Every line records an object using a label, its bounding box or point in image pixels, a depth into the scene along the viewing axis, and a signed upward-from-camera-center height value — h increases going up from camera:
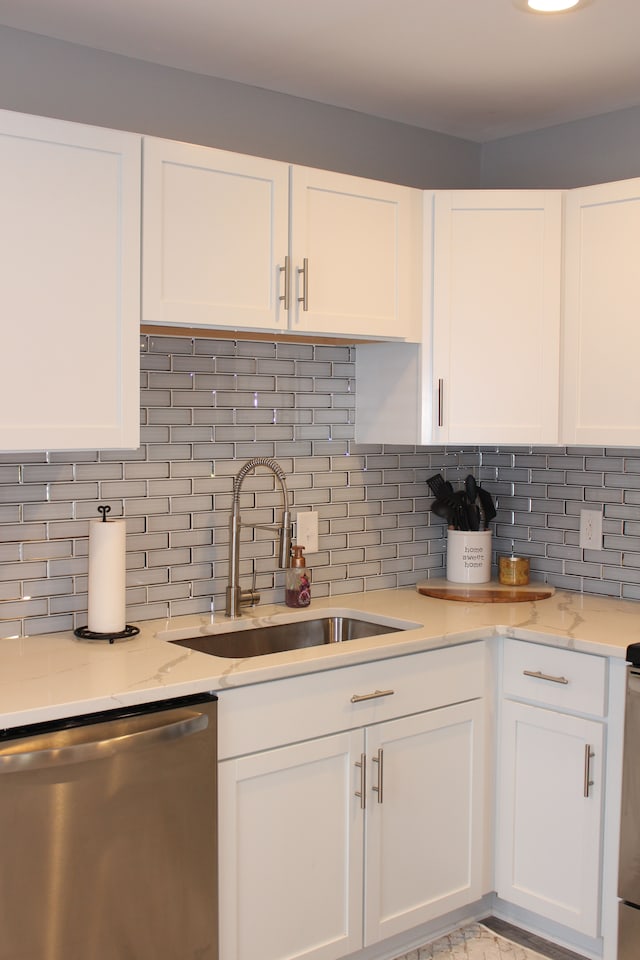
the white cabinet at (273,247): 2.44 +0.54
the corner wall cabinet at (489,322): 3.00 +0.39
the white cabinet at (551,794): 2.64 -0.95
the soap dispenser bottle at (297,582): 3.03 -0.41
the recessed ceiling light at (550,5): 2.35 +1.07
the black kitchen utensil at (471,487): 3.51 -0.13
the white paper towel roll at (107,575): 2.51 -0.33
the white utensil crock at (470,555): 3.38 -0.36
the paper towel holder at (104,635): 2.52 -0.49
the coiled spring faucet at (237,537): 2.85 -0.26
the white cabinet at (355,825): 2.30 -0.96
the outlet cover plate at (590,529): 3.28 -0.26
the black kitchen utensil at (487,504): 3.50 -0.19
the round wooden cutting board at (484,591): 3.17 -0.47
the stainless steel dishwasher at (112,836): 1.91 -0.80
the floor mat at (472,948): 2.72 -1.40
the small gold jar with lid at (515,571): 3.36 -0.41
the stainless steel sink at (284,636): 2.78 -0.56
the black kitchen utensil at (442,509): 3.46 -0.21
